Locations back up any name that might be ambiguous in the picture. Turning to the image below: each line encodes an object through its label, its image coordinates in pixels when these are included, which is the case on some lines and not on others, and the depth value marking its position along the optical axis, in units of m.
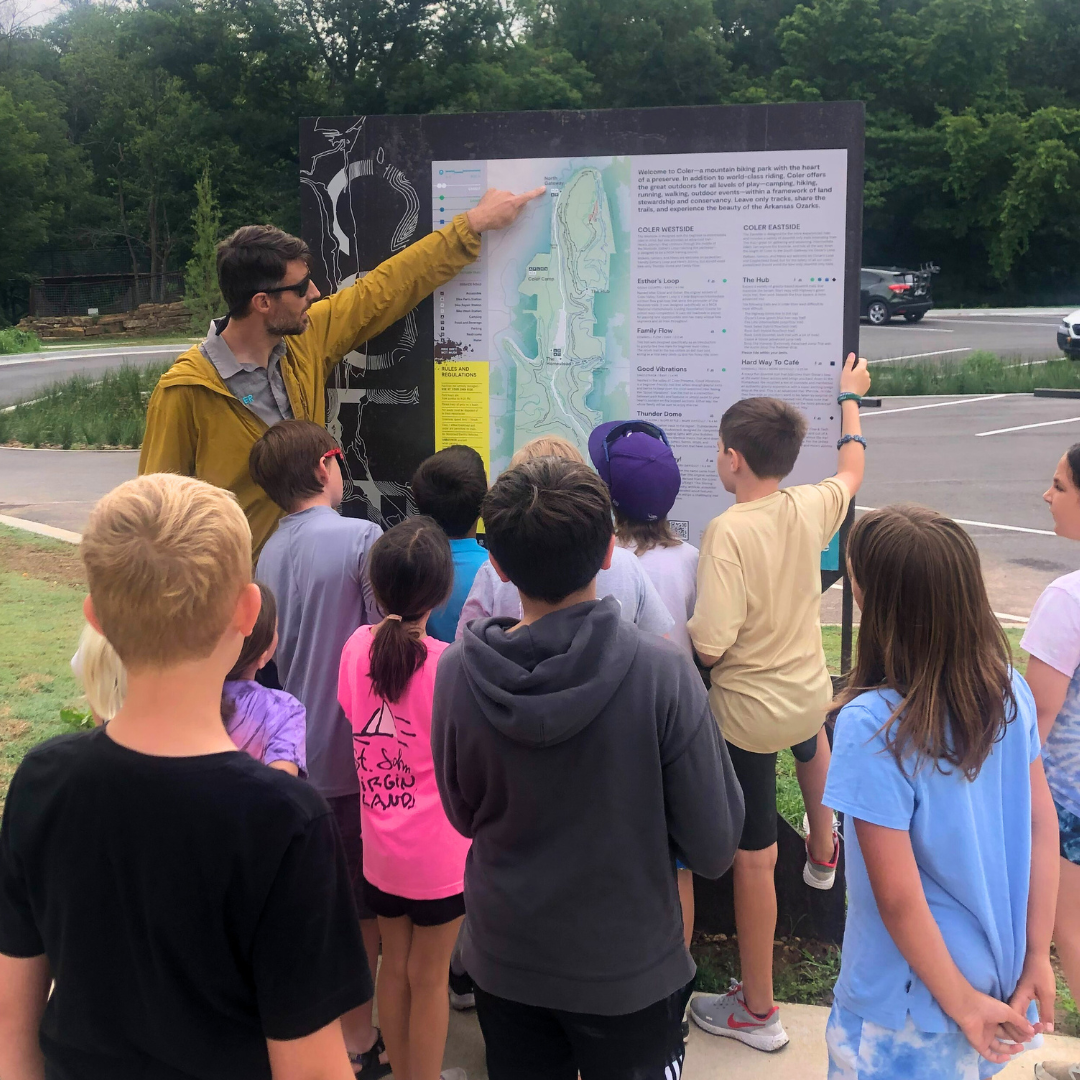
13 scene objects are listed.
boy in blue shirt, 2.69
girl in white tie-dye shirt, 2.29
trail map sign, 3.13
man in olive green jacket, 3.04
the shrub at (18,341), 33.66
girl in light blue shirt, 1.69
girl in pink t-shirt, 2.29
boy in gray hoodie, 1.67
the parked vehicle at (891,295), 28.58
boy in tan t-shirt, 2.62
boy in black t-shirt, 1.28
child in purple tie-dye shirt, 2.01
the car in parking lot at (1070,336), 19.98
